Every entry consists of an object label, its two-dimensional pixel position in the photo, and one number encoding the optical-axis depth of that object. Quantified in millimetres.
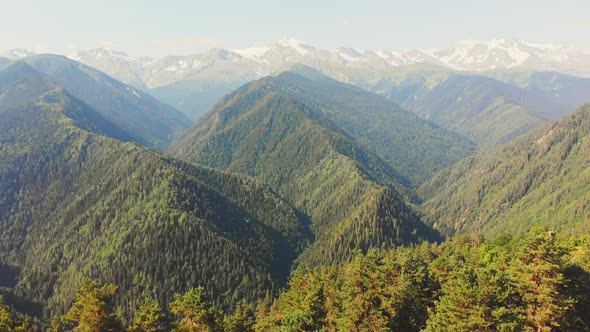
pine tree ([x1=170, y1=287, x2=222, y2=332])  67188
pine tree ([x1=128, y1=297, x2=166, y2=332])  70812
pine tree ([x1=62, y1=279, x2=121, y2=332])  61375
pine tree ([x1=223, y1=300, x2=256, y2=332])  89438
